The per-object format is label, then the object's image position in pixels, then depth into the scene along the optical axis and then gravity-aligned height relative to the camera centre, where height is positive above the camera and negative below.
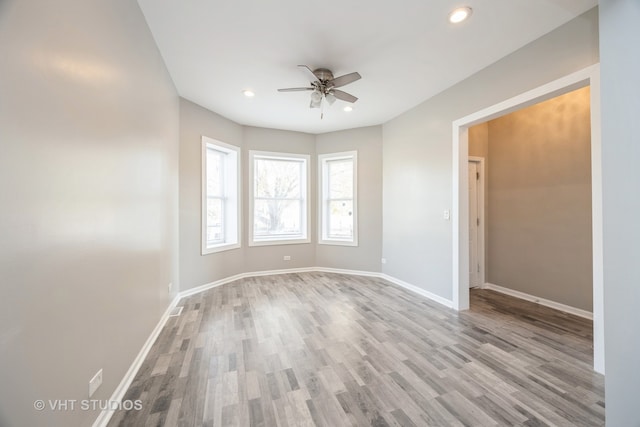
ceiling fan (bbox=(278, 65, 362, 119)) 2.63 +1.42
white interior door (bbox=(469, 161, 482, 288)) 4.02 -0.18
